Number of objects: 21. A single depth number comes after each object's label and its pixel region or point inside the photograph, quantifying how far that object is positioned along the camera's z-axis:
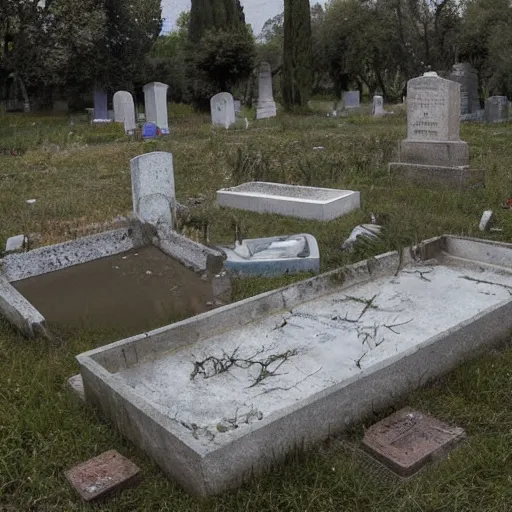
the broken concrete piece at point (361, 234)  5.55
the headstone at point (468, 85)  21.44
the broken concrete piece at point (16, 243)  5.40
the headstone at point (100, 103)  28.85
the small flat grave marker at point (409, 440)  2.64
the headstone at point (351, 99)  29.12
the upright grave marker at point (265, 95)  24.41
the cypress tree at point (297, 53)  23.34
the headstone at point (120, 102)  19.42
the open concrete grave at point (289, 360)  2.56
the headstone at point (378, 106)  23.02
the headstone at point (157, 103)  18.78
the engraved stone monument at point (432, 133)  8.80
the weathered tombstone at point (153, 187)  5.91
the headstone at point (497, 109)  18.36
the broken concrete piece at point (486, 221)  6.18
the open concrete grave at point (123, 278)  4.33
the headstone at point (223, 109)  19.03
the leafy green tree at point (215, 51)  24.31
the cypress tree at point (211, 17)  27.50
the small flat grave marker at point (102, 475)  2.48
